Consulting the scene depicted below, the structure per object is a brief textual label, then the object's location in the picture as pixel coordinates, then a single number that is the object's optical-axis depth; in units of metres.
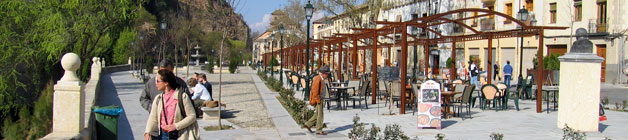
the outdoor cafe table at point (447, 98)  12.39
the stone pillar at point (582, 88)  9.68
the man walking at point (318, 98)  9.95
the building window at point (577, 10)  30.49
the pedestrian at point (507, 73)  23.36
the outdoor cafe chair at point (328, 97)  14.15
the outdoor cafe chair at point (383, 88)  16.23
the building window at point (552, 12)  32.47
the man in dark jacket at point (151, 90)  6.54
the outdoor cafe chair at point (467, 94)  12.76
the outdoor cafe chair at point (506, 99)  14.25
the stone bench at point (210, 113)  12.88
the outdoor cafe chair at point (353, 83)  18.06
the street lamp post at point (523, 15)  19.67
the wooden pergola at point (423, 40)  13.48
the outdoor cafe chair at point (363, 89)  15.84
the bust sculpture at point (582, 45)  9.74
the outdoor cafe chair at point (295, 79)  22.57
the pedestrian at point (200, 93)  13.70
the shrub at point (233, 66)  48.52
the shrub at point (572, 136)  7.23
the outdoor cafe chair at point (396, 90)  14.22
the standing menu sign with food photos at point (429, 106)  10.71
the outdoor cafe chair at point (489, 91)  13.86
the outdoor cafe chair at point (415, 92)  13.34
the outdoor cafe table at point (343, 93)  14.79
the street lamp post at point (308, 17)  18.00
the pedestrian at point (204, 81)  14.03
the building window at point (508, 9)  36.09
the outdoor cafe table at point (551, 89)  13.57
